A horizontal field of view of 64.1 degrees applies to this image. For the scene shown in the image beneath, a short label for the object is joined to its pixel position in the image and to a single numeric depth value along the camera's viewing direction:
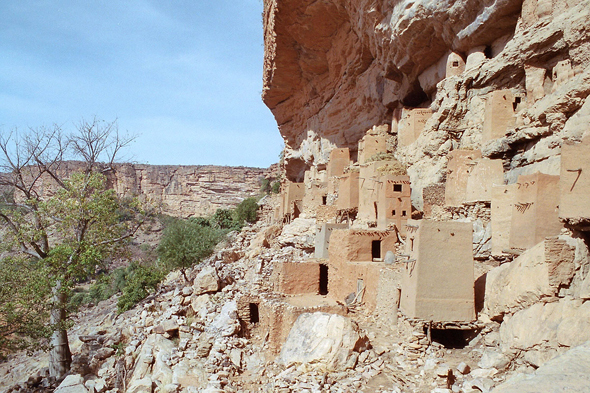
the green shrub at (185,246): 21.12
